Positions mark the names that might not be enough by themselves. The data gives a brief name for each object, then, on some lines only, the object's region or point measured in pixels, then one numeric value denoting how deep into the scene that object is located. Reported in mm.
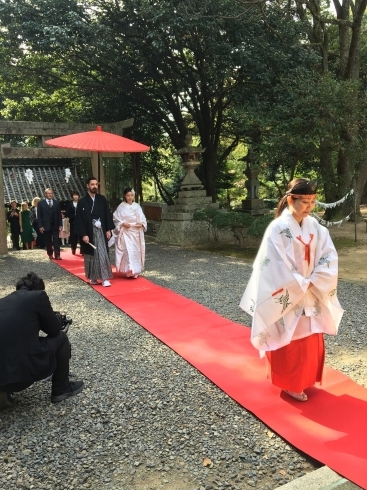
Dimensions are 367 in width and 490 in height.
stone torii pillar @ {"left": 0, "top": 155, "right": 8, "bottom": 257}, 11164
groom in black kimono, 7176
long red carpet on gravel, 2684
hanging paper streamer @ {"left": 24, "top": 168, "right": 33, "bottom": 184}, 13945
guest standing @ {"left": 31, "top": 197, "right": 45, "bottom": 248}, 12602
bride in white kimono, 7703
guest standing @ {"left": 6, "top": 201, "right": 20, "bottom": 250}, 12953
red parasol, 8220
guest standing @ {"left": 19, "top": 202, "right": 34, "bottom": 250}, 12539
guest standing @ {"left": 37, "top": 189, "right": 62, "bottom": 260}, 9875
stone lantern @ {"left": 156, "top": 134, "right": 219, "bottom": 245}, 12211
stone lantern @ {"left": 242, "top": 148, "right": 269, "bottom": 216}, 13422
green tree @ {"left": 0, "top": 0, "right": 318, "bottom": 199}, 10398
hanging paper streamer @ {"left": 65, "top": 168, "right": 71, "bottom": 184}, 14604
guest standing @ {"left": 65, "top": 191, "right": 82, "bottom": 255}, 11078
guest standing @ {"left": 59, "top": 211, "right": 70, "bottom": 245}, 13235
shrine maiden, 3180
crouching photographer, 2998
